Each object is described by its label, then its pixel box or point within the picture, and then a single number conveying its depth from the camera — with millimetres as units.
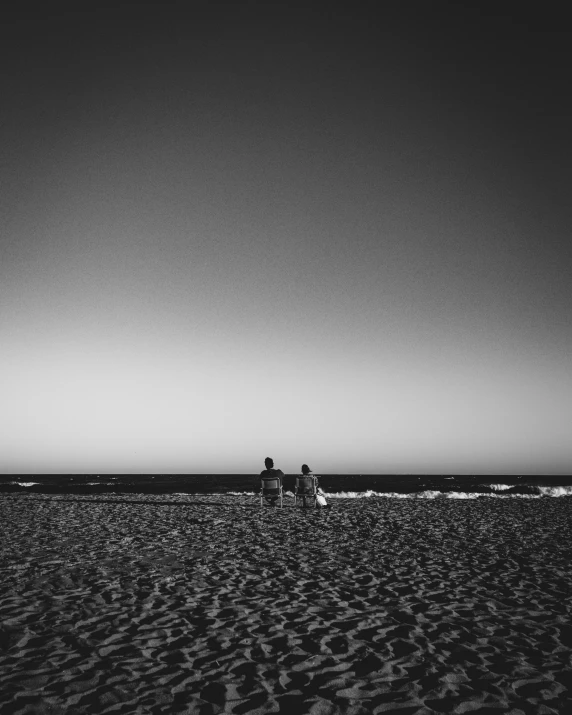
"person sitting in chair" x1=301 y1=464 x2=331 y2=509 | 18281
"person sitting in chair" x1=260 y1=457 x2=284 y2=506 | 19328
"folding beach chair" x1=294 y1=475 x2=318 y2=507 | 18208
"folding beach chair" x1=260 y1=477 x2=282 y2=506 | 19188
